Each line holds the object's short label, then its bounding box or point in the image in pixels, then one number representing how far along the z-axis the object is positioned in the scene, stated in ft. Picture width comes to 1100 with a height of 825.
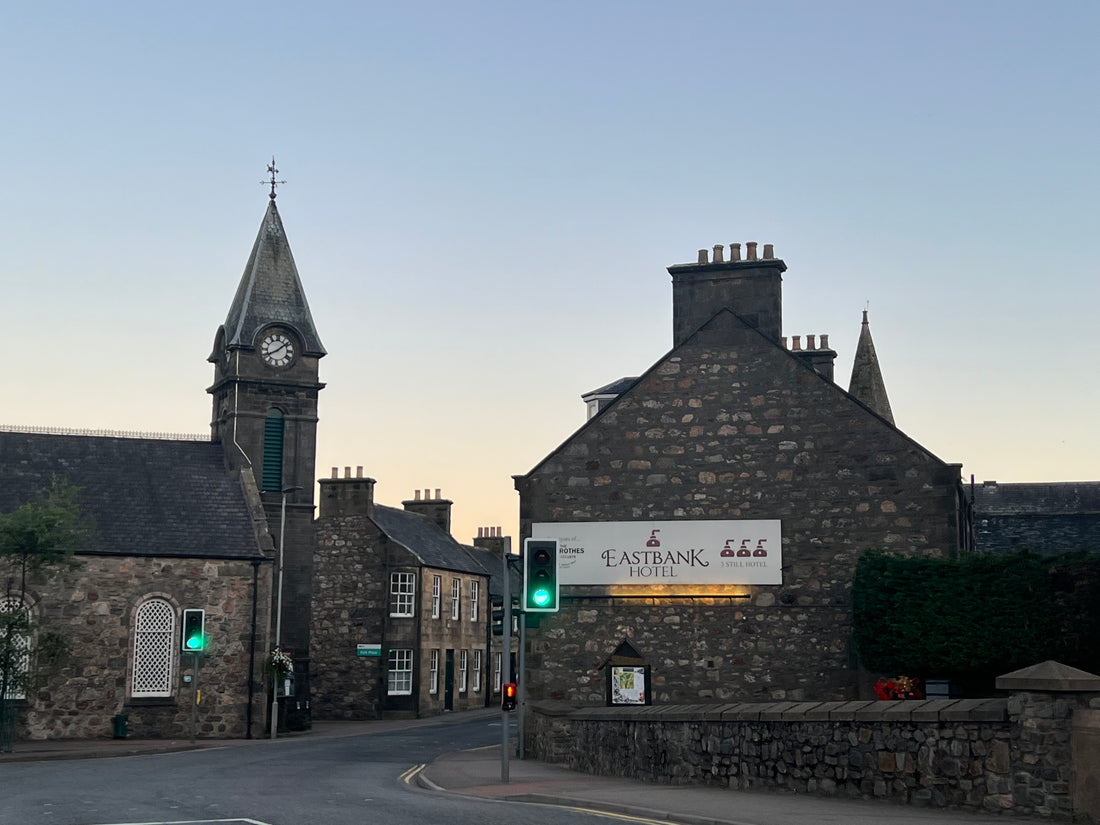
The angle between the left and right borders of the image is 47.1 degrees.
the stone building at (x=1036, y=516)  146.00
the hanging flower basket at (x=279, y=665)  130.41
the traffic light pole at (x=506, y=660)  67.62
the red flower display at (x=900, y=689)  79.30
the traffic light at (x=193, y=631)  111.86
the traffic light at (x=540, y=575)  64.44
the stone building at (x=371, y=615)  165.99
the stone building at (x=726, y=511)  87.04
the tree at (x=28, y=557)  104.83
